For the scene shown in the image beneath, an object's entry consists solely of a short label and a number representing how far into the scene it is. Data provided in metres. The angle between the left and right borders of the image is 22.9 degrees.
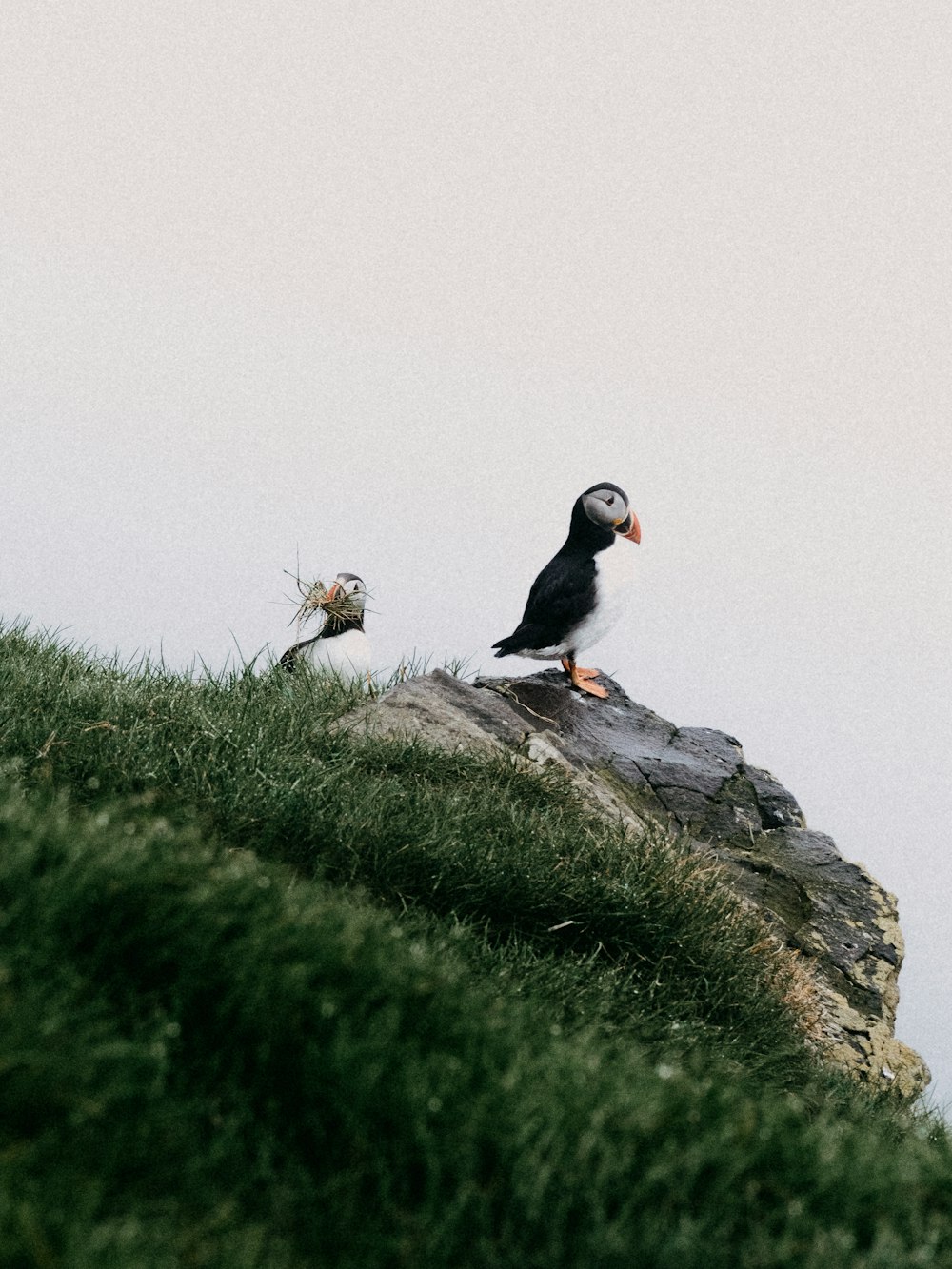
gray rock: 11.61
